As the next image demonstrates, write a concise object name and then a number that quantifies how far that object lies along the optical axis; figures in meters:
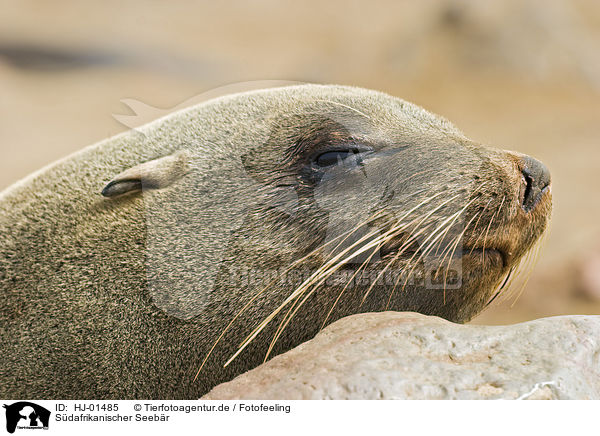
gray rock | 4.27
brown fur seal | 4.35
